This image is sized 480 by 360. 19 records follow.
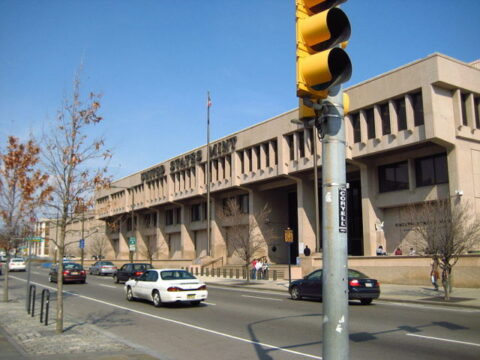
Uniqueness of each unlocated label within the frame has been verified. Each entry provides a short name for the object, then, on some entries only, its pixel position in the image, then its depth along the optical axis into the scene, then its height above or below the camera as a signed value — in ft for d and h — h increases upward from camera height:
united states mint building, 96.63 +21.48
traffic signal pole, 11.44 +0.39
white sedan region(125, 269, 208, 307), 56.03 -4.68
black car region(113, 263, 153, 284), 99.12 -4.52
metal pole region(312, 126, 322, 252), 104.42 +18.16
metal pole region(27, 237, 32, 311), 53.43 -0.17
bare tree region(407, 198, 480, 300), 64.23 +1.73
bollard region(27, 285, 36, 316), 48.37 -5.39
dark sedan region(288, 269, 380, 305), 59.77 -5.27
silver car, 153.30 -6.07
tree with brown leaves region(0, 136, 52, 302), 49.08 +7.12
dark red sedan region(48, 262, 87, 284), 104.73 -5.18
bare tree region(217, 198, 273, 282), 111.04 +6.87
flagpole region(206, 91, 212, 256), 147.00 +38.96
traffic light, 11.45 +4.91
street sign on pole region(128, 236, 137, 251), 143.39 +1.59
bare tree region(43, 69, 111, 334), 38.68 +5.85
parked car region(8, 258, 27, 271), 187.62 -5.84
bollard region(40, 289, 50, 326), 39.90 -4.79
